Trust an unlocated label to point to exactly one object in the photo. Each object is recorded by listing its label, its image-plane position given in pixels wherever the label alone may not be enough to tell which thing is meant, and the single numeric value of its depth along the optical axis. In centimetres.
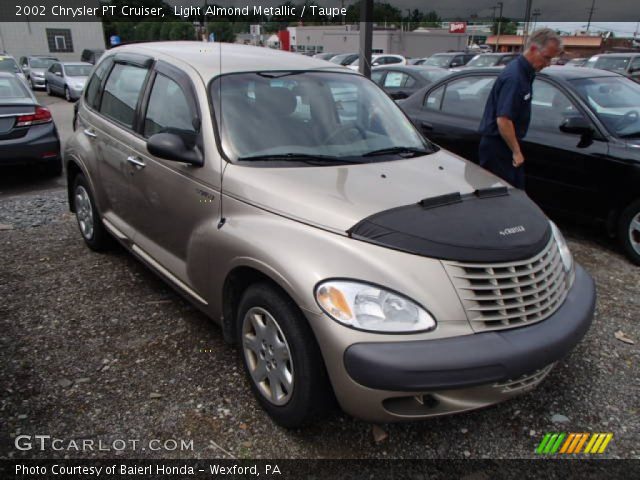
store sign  5712
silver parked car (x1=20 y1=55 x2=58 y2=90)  2250
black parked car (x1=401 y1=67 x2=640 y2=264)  457
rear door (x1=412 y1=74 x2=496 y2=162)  564
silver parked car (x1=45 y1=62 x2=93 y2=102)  1814
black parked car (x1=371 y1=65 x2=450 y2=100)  1030
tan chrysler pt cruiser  216
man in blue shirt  405
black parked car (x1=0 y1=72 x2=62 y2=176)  686
